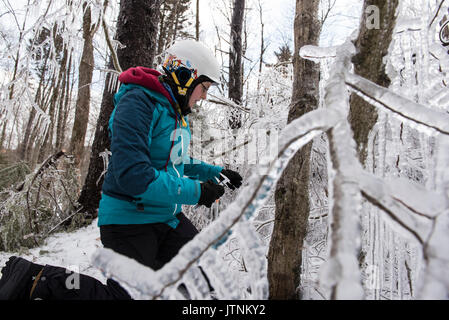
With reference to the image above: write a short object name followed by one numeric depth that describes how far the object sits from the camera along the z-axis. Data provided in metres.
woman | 1.21
